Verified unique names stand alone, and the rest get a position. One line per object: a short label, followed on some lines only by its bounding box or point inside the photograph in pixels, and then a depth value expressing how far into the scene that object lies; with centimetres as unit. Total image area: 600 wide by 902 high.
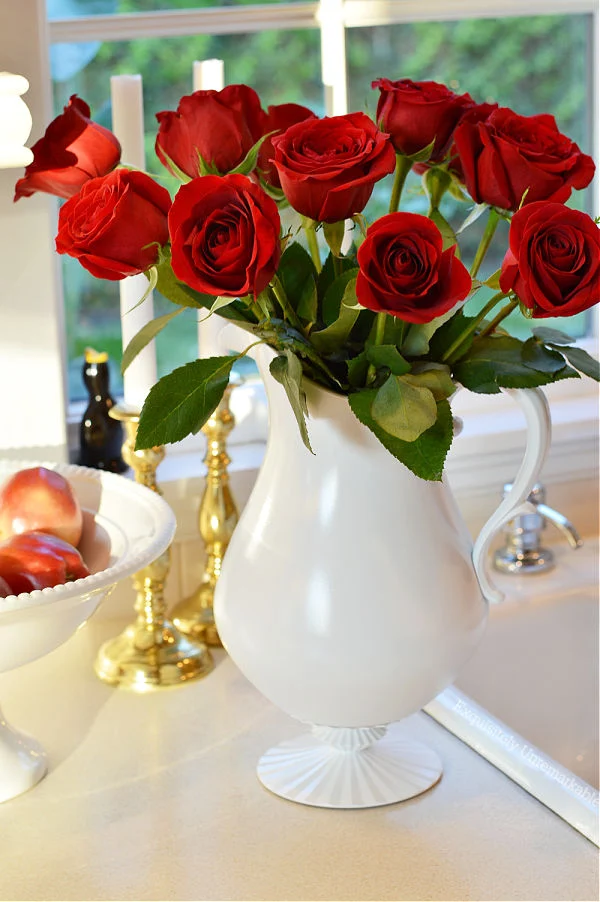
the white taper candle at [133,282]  165
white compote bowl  141
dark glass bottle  176
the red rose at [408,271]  132
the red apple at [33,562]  147
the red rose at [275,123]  144
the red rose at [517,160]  138
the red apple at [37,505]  153
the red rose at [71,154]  143
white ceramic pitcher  143
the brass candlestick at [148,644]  167
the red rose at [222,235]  132
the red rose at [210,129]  140
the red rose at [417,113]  141
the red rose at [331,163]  133
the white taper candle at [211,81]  166
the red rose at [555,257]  133
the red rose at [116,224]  136
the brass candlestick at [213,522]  173
